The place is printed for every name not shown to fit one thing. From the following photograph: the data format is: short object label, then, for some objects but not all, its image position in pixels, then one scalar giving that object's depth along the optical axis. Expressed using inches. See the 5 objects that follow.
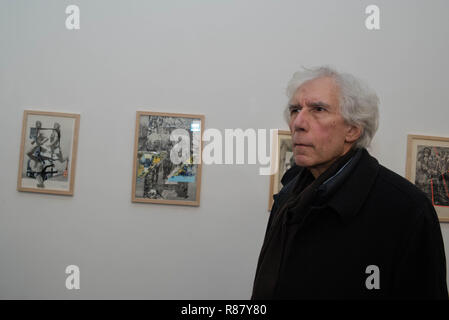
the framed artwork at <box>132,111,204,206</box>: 101.6
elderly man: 52.3
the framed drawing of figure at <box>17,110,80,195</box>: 102.4
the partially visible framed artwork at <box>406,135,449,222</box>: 102.4
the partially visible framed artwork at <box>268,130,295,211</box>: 102.2
